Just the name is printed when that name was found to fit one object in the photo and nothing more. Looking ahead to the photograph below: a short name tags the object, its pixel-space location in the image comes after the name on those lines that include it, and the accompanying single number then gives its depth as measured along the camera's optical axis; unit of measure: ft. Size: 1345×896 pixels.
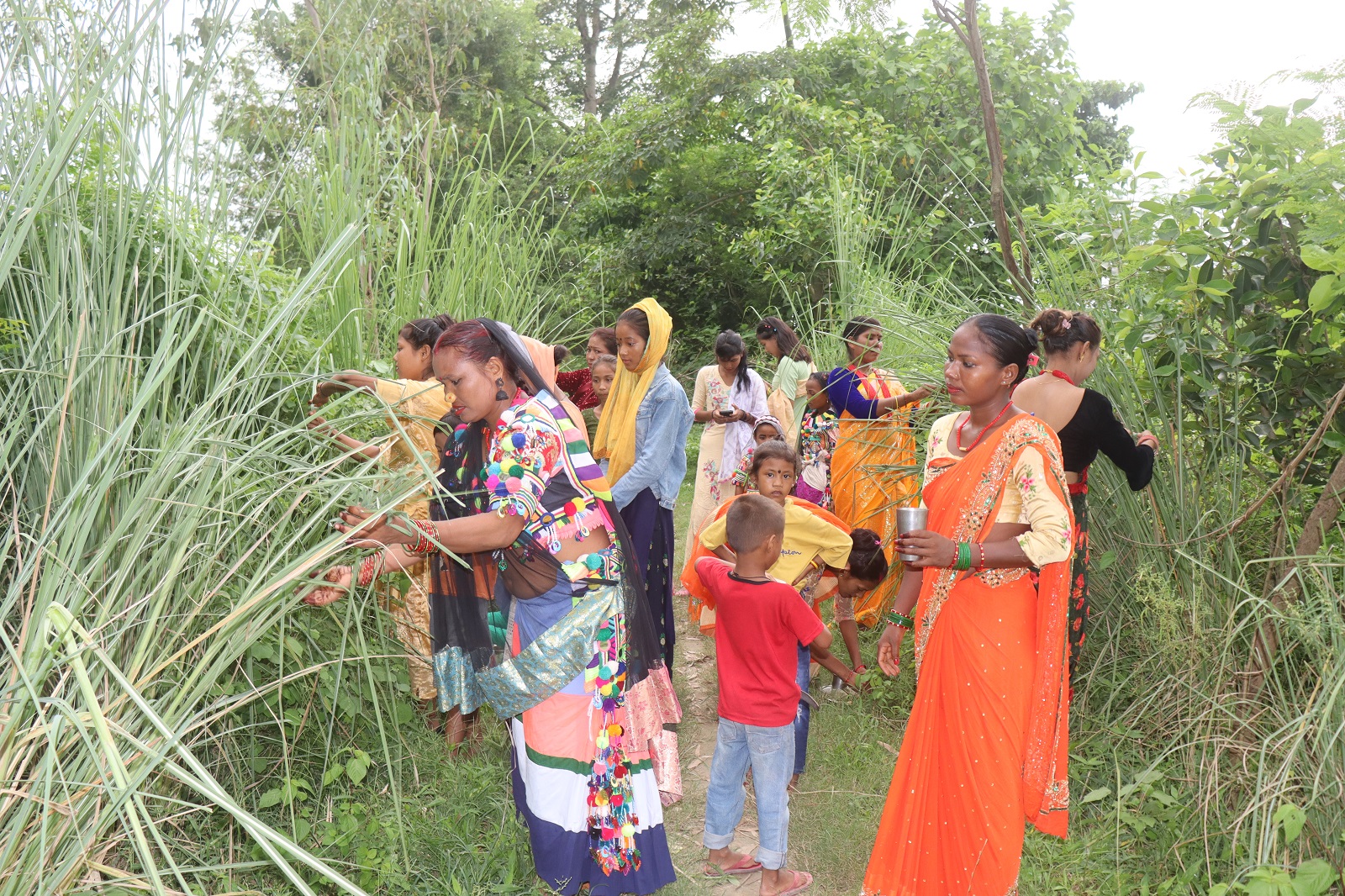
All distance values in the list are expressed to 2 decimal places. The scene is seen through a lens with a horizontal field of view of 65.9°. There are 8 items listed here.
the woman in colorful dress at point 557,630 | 9.32
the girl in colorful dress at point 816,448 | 20.27
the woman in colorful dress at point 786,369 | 22.31
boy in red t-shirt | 11.03
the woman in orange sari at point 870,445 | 16.60
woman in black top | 11.91
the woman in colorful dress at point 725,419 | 21.24
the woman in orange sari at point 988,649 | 9.63
